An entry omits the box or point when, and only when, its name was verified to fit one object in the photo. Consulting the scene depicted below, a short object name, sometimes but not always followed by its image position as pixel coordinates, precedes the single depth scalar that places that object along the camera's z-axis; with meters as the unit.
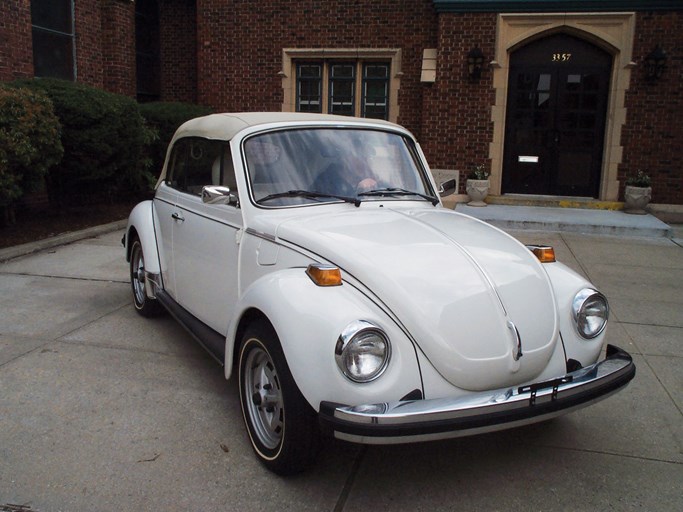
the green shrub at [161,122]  12.65
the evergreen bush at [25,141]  8.03
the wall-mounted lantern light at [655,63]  11.88
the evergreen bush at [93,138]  9.52
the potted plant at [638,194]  11.95
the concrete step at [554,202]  12.55
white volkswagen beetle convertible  2.79
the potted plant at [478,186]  12.62
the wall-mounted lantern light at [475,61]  12.61
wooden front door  12.73
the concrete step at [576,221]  10.69
